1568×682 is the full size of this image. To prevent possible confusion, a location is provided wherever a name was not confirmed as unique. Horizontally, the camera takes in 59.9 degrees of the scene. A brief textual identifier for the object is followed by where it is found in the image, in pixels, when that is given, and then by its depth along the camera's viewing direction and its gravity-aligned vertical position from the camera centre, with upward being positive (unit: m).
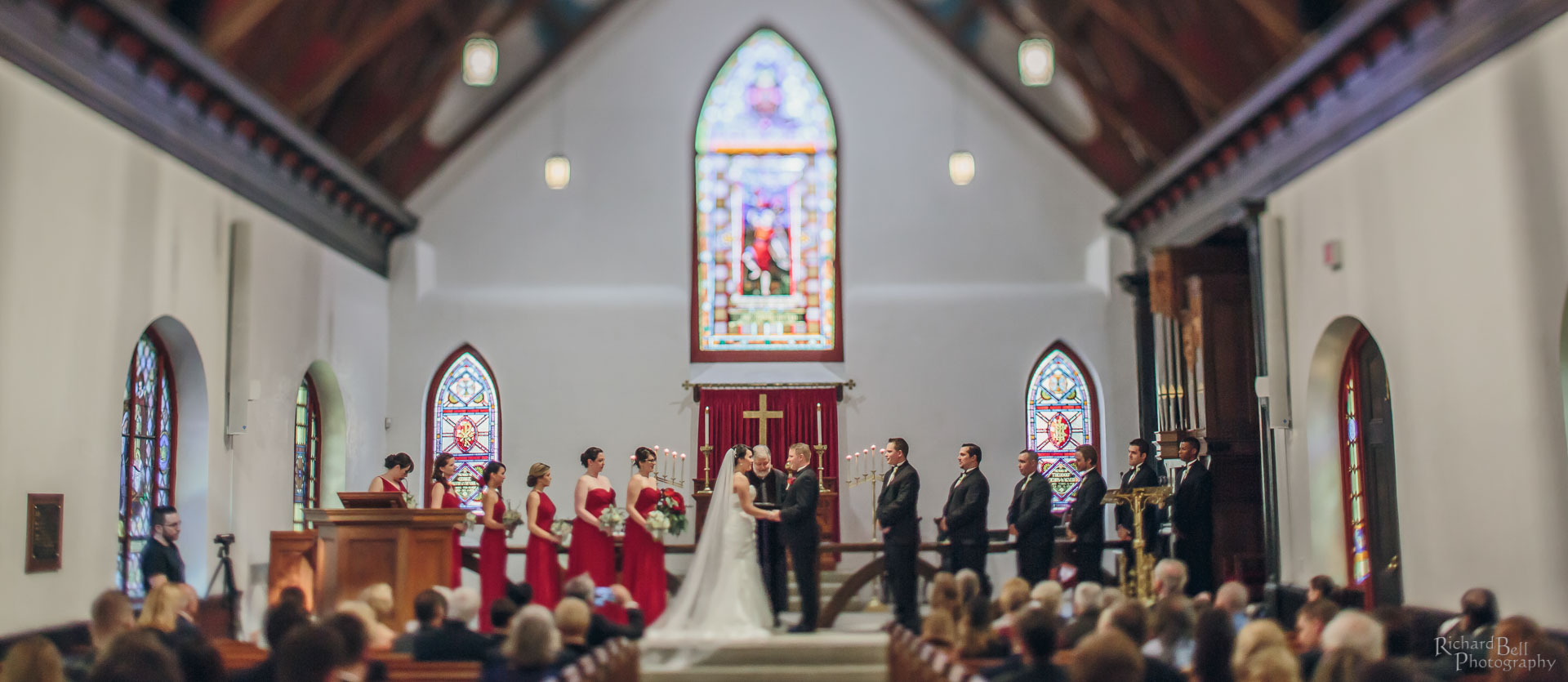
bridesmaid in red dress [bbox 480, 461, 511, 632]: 9.12 -0.48
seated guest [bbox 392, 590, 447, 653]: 5.45 -0.54
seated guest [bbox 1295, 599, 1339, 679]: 5.24 -0.62
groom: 8.50 -0.38
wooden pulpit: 7.66 -0.44
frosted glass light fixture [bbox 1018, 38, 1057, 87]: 9.42 +2.82
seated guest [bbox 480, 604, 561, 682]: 4.58 -0.60
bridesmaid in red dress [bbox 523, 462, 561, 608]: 9.24 -0.53
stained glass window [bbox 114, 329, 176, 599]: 8.71 +0.19
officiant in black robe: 9.11 -0.57
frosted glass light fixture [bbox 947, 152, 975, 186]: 11.92 +2.62
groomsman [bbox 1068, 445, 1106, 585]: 9.41 -0.39
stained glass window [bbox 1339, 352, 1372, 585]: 9.20 -0.10
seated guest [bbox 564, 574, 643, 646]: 6.23 -0.71
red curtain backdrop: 13.03 +0.47
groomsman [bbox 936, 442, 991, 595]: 8.67 -0.33
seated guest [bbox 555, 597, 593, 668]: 5.40 -0.60
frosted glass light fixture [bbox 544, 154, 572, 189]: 11.77 +2.61
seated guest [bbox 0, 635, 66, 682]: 3.63 -0.49
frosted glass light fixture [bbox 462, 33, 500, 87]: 9.57 +2.91
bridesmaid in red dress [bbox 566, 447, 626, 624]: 9.20 -0.46
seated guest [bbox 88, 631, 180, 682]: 3.44 -0.47
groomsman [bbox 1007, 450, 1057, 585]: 9.12 -0.43
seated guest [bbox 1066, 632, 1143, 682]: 3.20 -0.46
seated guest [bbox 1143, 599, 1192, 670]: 4.89 -0.60
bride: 8.33 -0.70
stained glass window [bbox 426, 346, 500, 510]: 13.12 +0.54
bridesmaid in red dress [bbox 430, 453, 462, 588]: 9.69 -0.07
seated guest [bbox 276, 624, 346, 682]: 3.46 -0.45
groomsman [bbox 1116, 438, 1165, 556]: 9.70 -0.11
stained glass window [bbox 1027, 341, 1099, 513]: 13.20 +0.54
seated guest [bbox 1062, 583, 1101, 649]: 5.63 -0.64
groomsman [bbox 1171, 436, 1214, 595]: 9.51 -0.39
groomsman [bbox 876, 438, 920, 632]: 8.38 -0.36
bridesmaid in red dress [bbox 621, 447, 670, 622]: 9.15 -0.60
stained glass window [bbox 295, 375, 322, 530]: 11.61 +0.23
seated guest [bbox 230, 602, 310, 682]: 4.76 -0.51
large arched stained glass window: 13.50 +2.56
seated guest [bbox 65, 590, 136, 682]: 4.95 -0.52
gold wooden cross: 12.95 +0.51
